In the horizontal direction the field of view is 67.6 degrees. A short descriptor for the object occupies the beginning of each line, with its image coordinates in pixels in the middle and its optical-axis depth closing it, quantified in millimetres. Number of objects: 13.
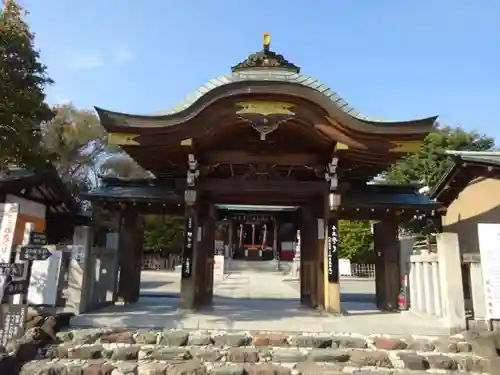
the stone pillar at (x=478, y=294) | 6262
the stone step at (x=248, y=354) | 5113
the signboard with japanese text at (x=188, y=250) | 8078
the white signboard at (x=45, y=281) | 6801
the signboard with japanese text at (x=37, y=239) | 6151
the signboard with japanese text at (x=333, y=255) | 7991
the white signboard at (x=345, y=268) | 27655
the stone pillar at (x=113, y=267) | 9406
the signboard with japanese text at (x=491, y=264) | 5680
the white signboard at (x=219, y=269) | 21312
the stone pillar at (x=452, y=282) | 6508
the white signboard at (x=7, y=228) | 5855
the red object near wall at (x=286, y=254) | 35094
